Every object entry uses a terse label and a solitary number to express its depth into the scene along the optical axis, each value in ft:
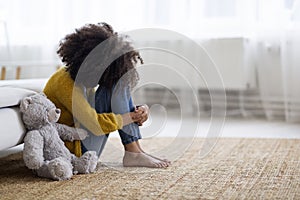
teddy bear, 10.64
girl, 11.02
